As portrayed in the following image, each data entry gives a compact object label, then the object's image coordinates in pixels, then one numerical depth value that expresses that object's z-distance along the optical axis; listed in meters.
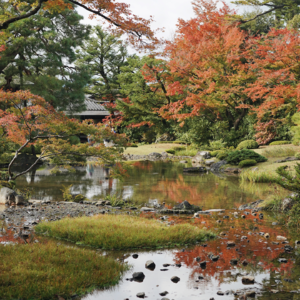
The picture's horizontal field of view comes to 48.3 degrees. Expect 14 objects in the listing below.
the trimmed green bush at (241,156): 14.73
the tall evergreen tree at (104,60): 27.84
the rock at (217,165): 15.94
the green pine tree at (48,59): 14.73
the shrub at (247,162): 14.47
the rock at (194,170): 15.16
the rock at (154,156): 21.22
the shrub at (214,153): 19.01
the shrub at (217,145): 20.81
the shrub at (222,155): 17.50
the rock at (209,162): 17.83
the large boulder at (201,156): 18.94
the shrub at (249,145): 19.12
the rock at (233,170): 14.82
